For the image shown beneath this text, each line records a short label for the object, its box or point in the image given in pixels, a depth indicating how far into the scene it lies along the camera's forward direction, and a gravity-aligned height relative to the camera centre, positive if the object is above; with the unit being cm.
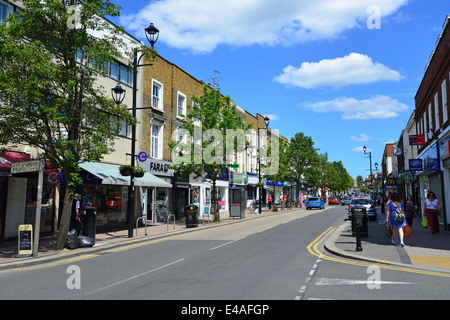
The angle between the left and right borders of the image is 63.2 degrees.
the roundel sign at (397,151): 2897 +377
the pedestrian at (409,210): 1730 -55
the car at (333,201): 6700 -45
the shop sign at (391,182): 3325 +151
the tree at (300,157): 5741 +657
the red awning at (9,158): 1316 +154
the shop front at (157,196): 2378 +20
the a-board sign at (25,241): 1093 -126
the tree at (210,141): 2389 +386
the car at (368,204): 2404 -39
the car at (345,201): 6042 -41
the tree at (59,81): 1106 +374
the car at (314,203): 4550 -55
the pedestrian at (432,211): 1558 -56
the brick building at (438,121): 1700 +414
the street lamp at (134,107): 1551 +395
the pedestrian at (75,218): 1398 -73
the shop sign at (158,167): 2355 +212
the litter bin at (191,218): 2073 -109
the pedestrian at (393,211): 1171 -41
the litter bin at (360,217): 1382 -70
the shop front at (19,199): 1417 +0
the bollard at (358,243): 1093 -132
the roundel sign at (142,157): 1875 +215
